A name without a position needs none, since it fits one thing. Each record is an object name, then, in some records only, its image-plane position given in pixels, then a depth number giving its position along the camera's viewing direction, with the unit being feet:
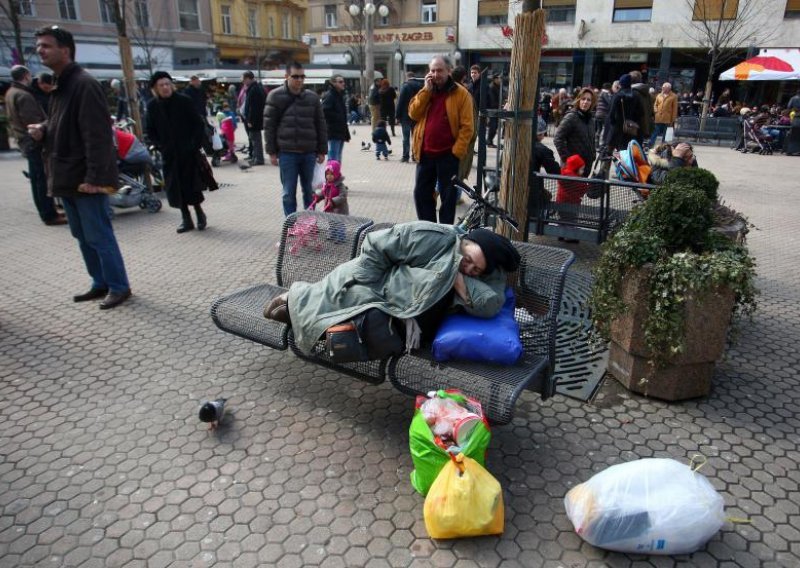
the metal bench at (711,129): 59.16
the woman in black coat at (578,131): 23.11
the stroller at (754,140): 54.17
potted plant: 10.72
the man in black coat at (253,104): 39.55
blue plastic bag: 9.68
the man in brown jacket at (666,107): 51.21
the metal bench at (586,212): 18.75
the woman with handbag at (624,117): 32.01
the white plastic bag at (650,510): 7.69
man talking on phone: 19.31
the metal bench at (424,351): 9.44
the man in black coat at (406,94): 37.04
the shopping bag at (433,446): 8.46
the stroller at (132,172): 27.78
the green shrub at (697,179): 13.79
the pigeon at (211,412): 10.68
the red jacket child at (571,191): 19.25
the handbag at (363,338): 9.68
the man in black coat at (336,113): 33.32
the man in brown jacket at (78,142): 14.55
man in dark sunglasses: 21.70
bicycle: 15.53
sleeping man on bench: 10.03
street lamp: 96.34
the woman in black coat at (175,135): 22.68
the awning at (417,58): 129.53
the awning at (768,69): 62.85
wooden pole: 14.43
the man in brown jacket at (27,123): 23.54
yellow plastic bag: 7.91
